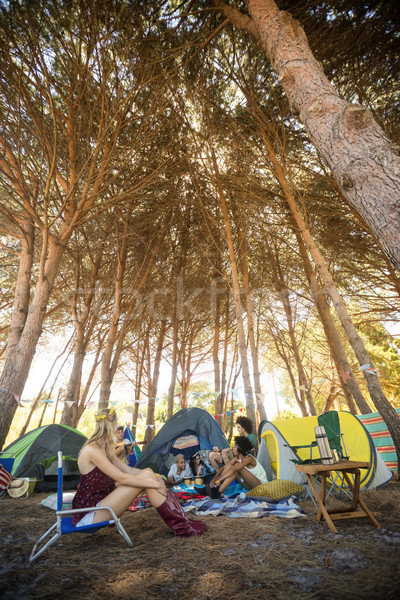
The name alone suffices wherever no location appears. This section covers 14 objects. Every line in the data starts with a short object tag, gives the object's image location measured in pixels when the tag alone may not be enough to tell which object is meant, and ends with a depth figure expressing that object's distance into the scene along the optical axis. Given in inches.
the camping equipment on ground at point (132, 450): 249.3
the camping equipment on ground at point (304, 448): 151.6
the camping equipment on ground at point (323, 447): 103.3
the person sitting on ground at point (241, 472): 157.0
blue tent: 224.5
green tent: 201.8
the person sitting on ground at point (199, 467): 191.5
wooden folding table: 96.0
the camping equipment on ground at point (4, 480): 175.5
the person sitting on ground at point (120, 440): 203.3
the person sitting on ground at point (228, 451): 186.2
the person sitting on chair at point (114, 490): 94.3
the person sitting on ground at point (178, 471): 194.3
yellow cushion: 137.4
